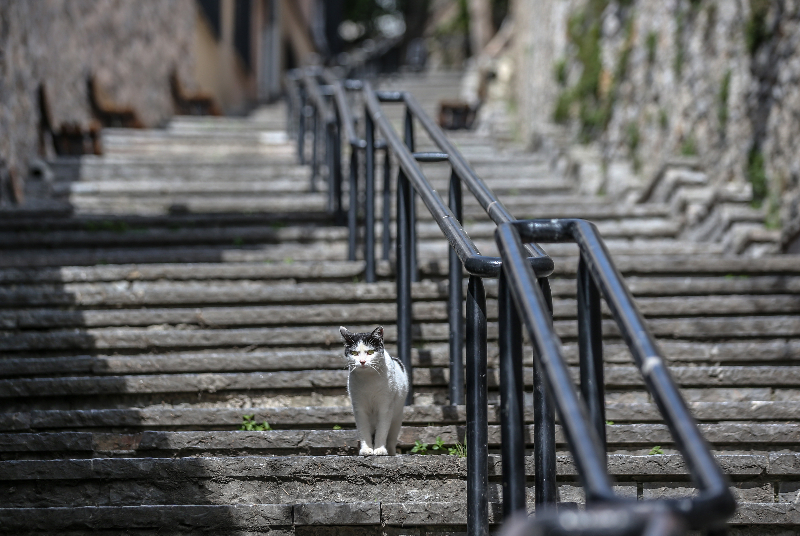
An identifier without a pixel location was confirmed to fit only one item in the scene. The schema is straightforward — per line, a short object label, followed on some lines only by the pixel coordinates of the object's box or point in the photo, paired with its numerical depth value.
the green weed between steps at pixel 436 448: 5.93
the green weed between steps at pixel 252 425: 6.37
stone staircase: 5.42
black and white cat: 5.63
